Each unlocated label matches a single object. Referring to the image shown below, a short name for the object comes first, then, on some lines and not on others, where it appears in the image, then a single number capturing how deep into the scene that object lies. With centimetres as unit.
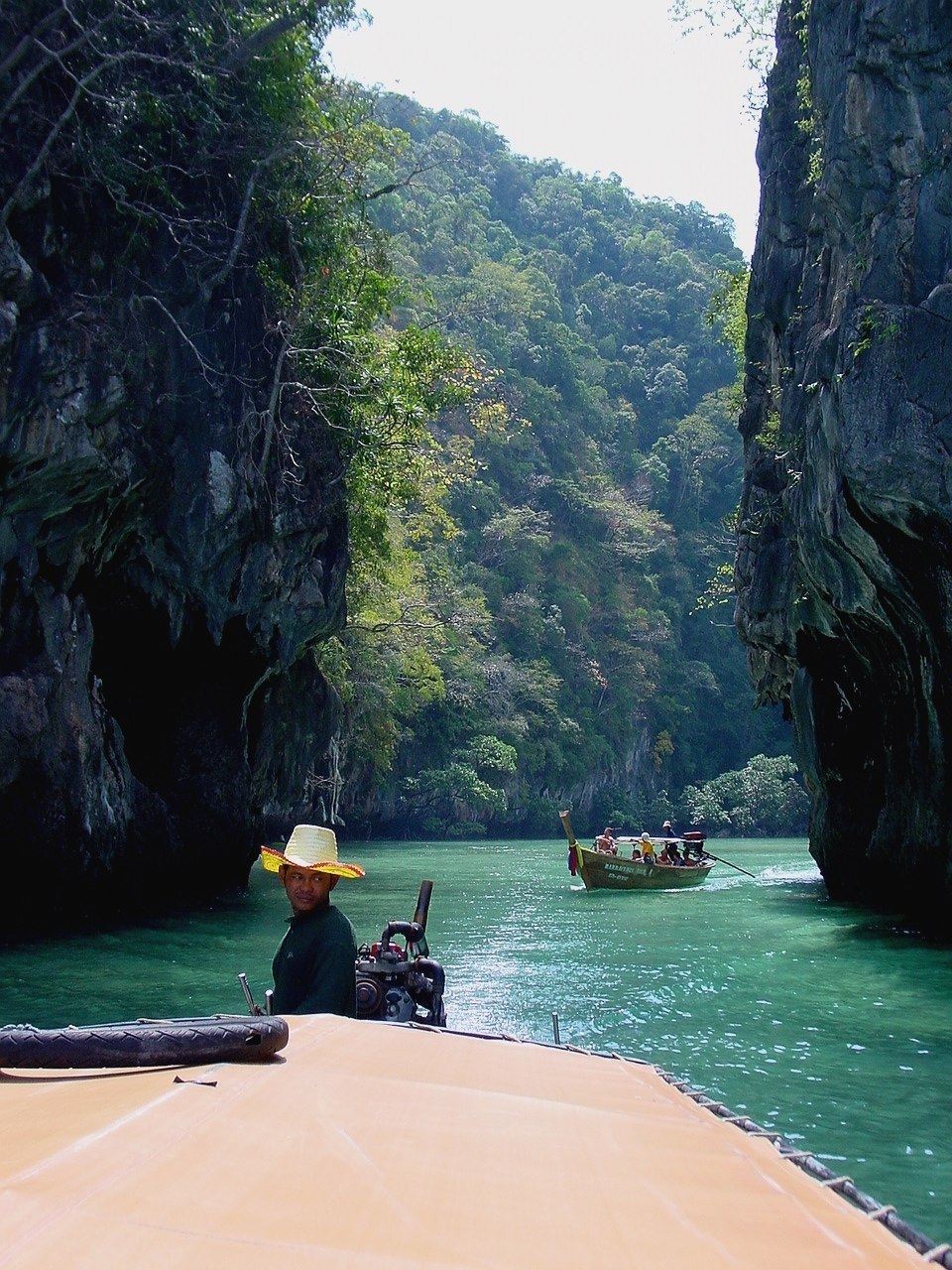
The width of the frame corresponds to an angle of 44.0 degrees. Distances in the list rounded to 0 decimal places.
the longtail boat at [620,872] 2105
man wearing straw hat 448
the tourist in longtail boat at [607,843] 2323
